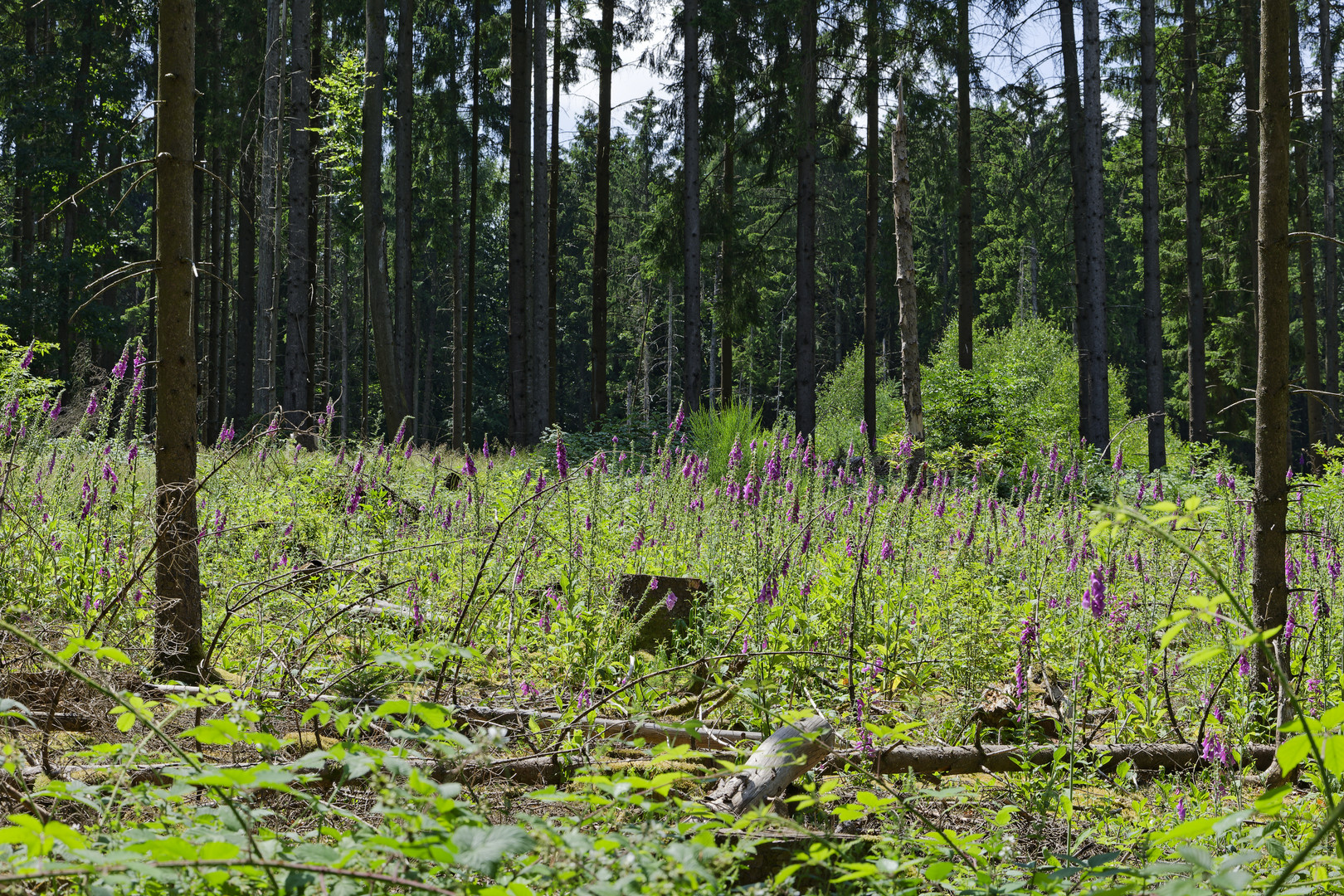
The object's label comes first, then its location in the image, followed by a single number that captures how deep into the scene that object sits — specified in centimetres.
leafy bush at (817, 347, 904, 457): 2883
